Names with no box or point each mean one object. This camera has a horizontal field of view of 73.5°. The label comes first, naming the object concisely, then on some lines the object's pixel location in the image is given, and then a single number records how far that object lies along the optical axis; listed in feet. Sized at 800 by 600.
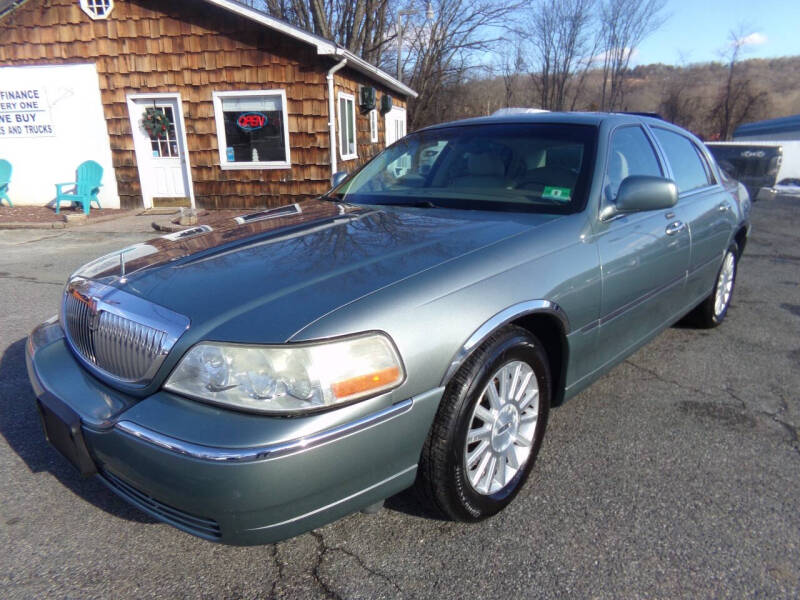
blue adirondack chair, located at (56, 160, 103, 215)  36.50
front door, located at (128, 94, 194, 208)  37.45
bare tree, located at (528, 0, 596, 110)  94.58
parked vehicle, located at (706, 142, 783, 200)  41.50
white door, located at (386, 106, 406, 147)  57.16
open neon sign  36.99
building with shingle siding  35.55
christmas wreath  37.19
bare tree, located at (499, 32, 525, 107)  98.13
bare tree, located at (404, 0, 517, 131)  78.89
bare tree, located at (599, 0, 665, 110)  95.82
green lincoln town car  5.23
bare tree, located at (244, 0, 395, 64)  69.10
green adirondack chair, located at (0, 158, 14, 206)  38.29
